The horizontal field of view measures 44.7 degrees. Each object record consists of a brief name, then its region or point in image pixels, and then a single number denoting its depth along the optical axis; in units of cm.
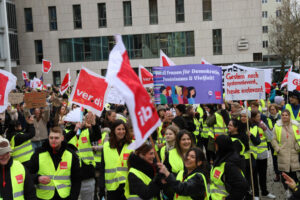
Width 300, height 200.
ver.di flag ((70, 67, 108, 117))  684
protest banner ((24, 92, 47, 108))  909
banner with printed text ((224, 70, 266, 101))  726
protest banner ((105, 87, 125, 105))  1099
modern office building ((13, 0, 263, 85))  3891
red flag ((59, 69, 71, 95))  1416
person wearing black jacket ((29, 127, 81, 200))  493
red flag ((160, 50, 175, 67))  920
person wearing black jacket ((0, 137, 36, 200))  418
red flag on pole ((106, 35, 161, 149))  349
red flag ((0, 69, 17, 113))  719
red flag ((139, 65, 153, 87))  981
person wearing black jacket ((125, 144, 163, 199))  413
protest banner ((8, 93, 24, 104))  1201
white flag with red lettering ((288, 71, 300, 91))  1106
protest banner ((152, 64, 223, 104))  669
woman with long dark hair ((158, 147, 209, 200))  392
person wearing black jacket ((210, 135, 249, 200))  477
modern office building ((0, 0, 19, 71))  3641
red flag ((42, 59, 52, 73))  2106
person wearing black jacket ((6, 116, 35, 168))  731
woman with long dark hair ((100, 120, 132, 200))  518
